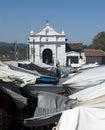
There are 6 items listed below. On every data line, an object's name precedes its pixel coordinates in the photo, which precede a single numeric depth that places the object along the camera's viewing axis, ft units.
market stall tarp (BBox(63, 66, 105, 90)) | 45.29
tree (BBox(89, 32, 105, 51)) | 324.60
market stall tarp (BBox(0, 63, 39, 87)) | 55.42
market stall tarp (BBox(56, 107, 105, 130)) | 27.89
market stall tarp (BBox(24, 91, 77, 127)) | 33.04
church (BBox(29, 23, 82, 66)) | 280.92
